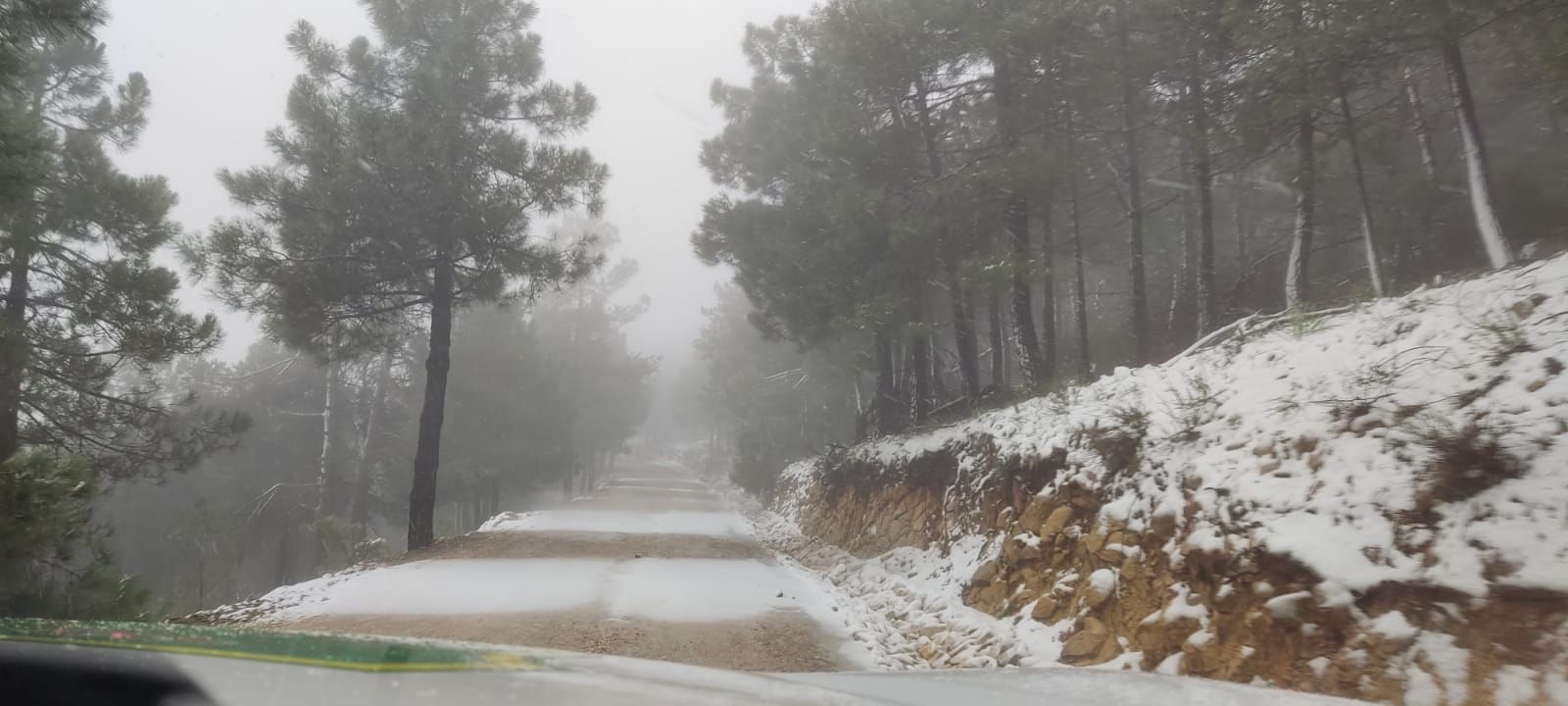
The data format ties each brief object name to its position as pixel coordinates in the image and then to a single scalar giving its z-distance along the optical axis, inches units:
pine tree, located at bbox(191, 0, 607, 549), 522.3
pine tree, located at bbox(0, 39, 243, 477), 391.2
